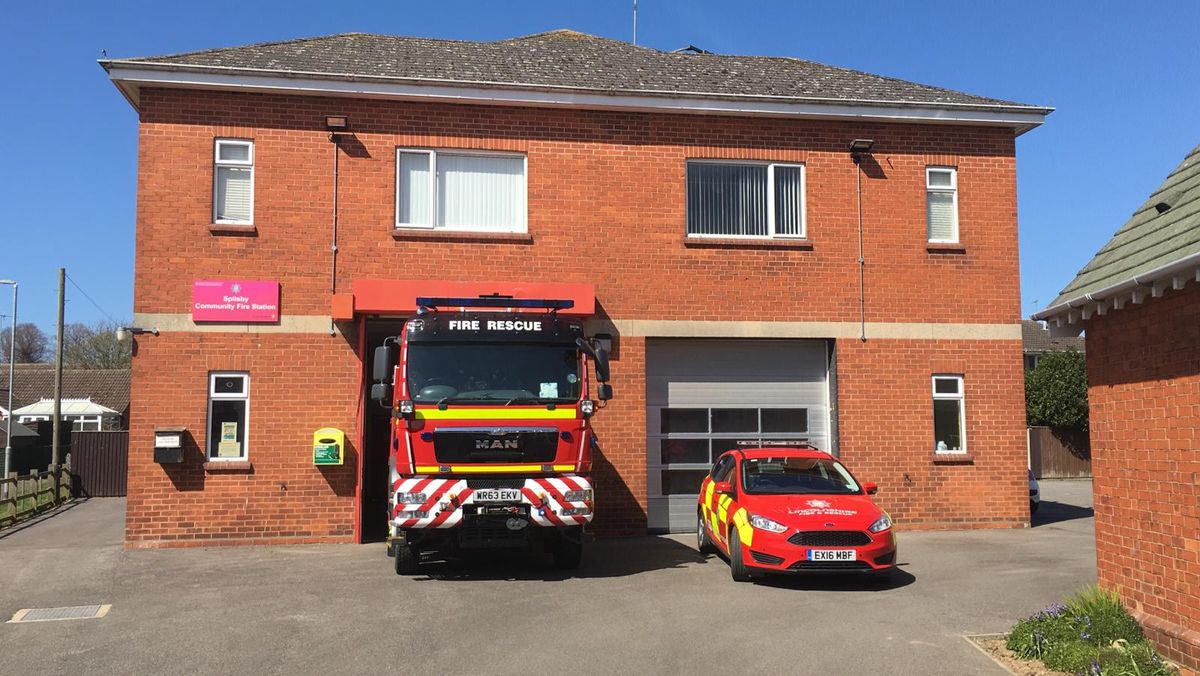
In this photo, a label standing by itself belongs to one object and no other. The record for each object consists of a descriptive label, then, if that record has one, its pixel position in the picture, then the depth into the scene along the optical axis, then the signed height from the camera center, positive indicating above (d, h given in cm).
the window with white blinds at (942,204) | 1606 +336
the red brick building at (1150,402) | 633 +0
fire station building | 1395 +224
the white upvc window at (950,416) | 1570 -23
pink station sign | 1392 +154
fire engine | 1046 -27
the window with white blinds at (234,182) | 1430 +338
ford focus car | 1016 -129
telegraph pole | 2483 +56
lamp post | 2464 -127
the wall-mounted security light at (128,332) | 1377 +108
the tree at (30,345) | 7762 +509
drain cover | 908 -203
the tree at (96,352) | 6350 +363
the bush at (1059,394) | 3403 +29
